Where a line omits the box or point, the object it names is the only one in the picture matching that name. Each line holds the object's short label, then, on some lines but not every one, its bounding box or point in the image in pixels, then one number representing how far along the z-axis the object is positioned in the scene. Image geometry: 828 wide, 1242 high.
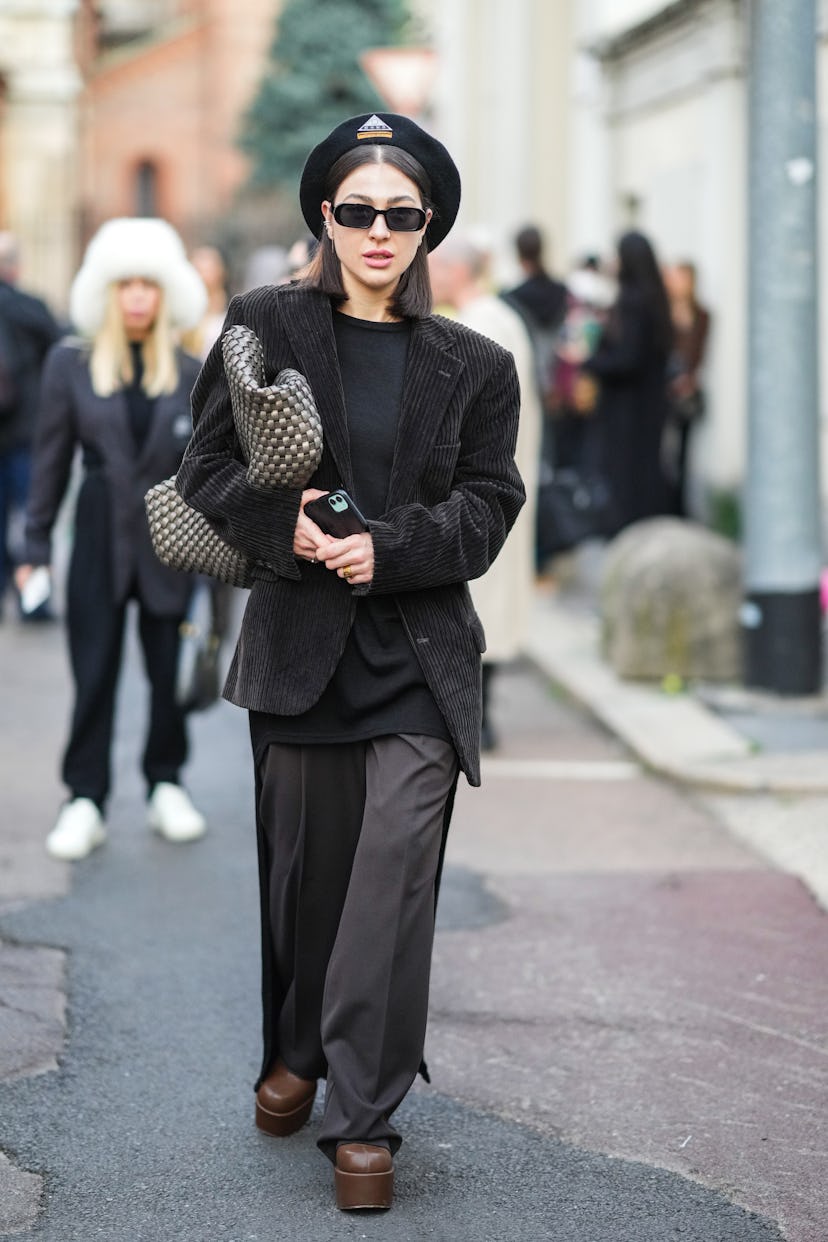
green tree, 46.09
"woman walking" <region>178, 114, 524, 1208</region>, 3.91
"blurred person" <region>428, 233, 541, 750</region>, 7.94
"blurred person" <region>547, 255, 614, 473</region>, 13.19
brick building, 52.19
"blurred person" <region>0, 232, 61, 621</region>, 11.90
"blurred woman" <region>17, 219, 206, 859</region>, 6.43
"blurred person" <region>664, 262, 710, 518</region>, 12.12
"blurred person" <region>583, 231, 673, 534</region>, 11.50
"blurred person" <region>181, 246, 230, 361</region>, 12.25
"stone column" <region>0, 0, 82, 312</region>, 38.47
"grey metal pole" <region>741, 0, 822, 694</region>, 8.62
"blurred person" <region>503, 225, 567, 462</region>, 12.52
